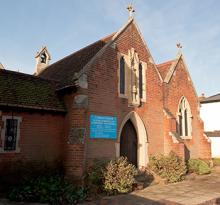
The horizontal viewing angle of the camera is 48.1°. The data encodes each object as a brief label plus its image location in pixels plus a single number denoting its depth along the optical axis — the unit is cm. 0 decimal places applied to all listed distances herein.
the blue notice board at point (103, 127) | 1175
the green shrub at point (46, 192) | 872
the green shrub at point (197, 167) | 1592
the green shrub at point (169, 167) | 1318
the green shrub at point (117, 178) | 1025
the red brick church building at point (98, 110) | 1075
